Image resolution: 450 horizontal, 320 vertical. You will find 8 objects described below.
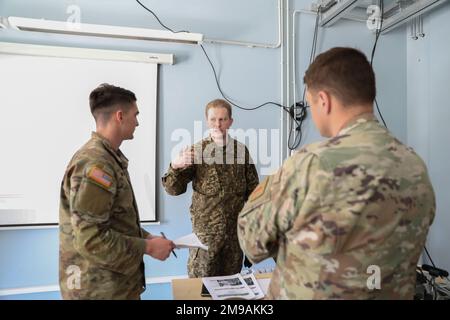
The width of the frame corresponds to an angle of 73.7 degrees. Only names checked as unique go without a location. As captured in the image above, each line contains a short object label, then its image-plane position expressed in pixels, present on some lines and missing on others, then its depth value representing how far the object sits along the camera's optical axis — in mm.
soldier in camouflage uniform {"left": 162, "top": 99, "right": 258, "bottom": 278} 1768
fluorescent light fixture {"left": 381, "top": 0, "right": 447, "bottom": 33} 2271
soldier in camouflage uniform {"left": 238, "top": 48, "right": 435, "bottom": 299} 729
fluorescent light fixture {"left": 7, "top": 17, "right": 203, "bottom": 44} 1993
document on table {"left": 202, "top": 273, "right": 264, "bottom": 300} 1213
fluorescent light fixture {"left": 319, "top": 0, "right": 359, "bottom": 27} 2359
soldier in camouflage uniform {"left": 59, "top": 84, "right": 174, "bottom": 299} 1013
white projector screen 2127
